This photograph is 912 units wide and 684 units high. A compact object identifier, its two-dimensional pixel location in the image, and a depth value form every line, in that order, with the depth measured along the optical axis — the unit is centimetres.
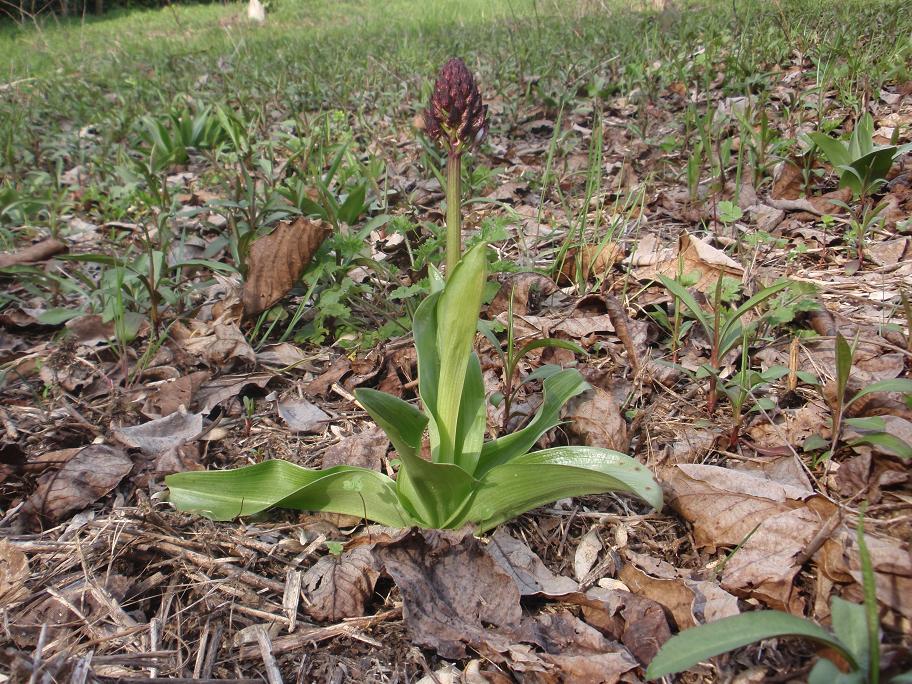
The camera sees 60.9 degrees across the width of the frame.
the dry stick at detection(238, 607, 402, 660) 45
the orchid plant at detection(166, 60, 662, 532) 47
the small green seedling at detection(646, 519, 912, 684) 35
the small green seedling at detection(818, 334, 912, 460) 48
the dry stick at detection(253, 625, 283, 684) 43
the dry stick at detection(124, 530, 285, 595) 49
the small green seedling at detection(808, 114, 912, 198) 79
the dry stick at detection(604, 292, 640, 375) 65
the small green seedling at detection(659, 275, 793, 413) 58
